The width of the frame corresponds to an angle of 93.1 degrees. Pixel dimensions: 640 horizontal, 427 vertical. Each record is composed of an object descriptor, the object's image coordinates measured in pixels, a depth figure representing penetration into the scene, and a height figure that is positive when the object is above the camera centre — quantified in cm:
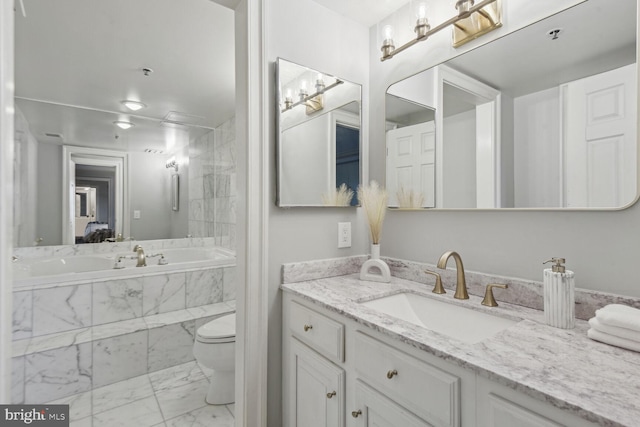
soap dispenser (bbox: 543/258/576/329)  91 -26
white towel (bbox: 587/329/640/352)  75 -33
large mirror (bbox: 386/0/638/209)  95 +36
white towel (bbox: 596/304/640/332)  75 -27
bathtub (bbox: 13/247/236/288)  232 -49
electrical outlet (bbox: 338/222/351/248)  166 -12
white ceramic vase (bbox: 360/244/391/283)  148 -28
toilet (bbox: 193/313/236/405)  193 -91
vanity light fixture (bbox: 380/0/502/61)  121 +80
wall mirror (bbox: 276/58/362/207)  145 +40
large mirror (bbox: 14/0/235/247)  183 +103
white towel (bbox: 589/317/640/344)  75 -30
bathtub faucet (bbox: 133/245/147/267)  293 -44
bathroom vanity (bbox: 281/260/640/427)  61 -39
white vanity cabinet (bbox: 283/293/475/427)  76 -52
